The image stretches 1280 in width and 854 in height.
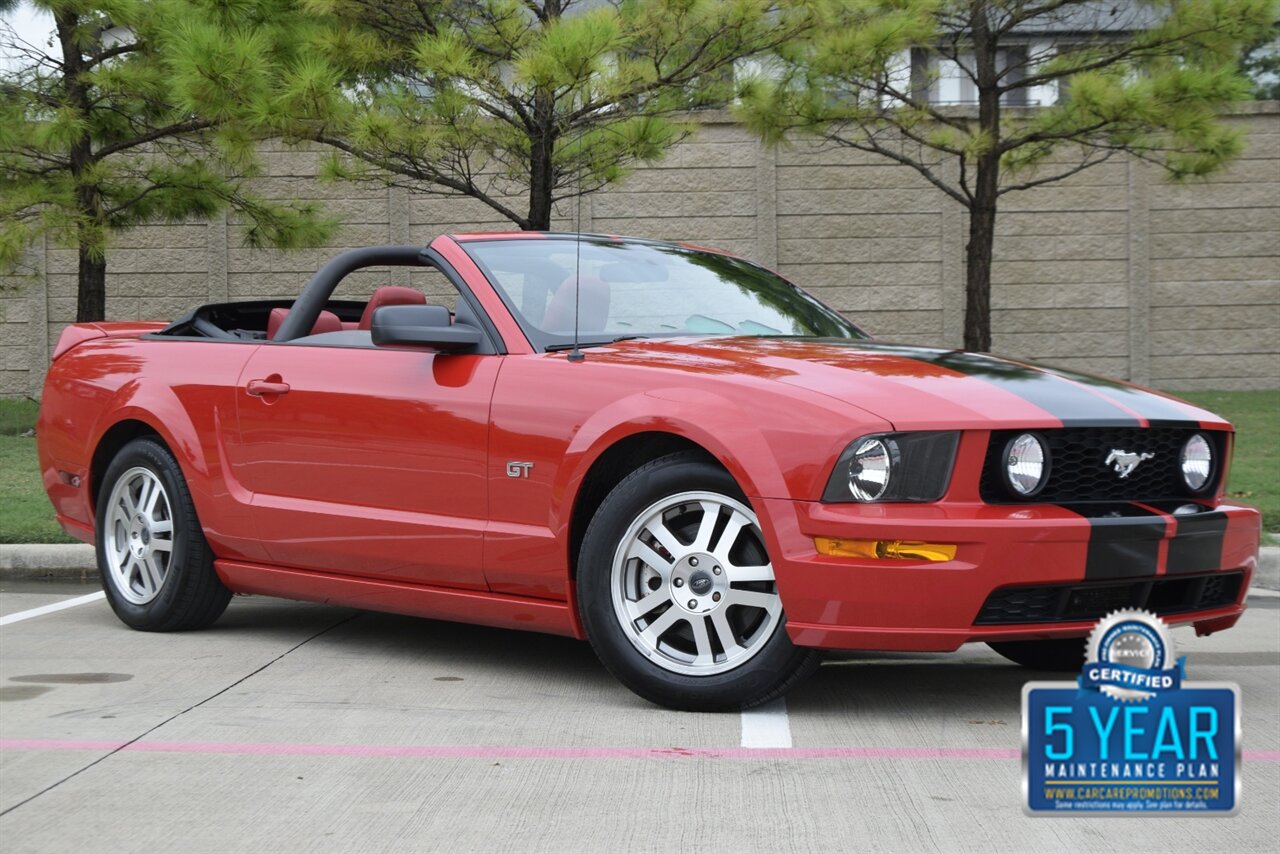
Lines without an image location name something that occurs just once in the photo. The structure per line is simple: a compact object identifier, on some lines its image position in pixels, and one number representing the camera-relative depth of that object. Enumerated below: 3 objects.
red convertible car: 4.51
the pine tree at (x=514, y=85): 12.77
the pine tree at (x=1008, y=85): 13.57
